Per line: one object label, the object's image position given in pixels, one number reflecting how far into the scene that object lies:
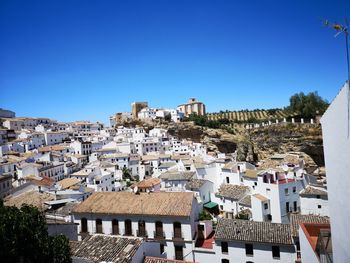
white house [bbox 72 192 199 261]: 26.02
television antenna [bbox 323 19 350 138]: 6.16
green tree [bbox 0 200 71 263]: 11.83
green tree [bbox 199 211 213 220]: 34.11
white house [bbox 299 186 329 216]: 32.69
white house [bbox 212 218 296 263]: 22.86
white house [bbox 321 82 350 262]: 6.38
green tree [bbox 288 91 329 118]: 91.00
